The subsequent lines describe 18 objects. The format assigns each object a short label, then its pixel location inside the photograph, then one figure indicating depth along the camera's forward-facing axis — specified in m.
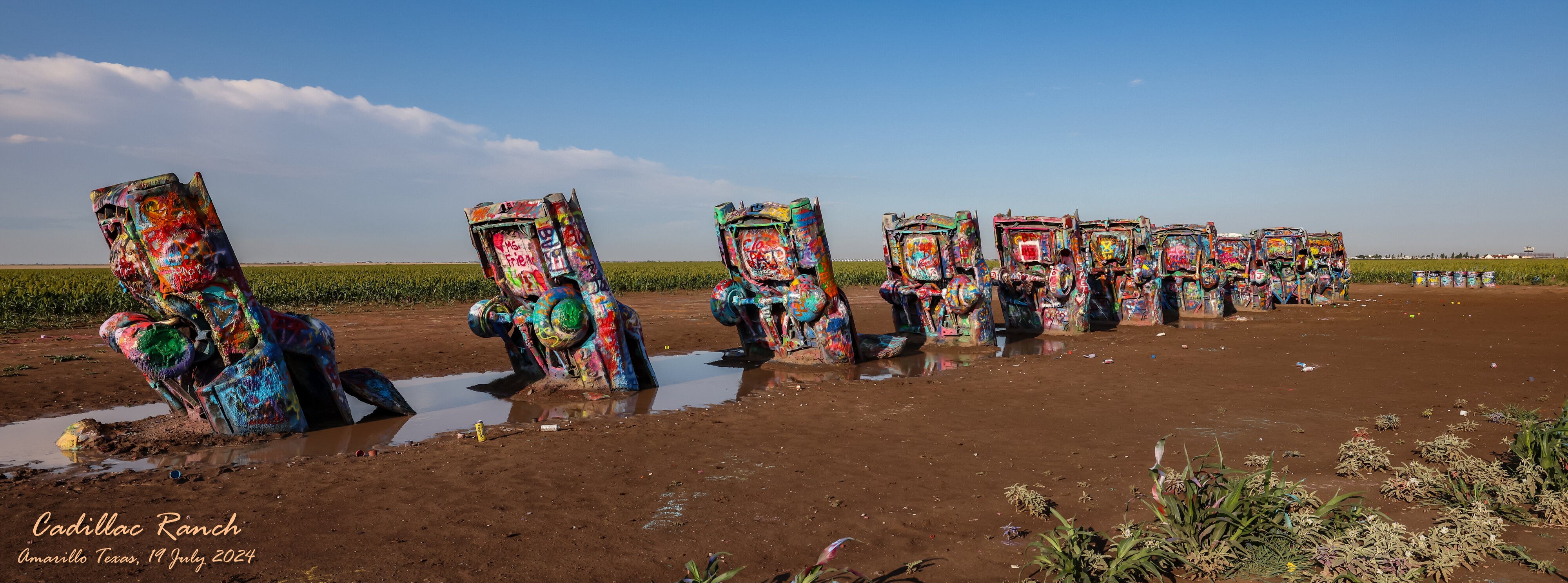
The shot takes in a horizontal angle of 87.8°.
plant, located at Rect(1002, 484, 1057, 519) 5.05
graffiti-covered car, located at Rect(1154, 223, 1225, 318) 20.88
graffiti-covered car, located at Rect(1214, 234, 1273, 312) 23.70
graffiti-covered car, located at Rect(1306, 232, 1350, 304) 27.23
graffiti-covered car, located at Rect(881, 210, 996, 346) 14.02
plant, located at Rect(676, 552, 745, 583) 3.58
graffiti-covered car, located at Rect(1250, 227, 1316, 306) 25.34
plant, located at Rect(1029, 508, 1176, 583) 3.89
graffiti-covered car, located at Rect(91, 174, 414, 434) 6.84
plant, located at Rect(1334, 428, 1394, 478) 5.82
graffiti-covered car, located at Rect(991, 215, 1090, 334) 16.16
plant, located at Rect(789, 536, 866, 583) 3.72
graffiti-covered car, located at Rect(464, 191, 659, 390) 9.36
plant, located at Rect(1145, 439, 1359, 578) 4.11
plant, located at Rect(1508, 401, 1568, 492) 5.00
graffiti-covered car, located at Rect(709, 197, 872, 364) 11.74
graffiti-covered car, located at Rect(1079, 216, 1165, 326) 17.86
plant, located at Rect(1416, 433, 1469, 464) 6.04
